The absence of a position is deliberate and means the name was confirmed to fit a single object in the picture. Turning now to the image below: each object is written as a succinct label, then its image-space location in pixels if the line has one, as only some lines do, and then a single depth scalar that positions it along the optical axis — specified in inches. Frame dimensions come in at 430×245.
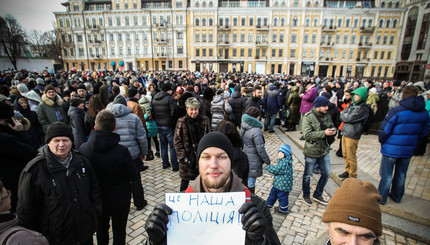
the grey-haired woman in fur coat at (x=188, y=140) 145.2
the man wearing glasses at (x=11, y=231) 48.1
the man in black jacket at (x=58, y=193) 74.4
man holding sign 47.1
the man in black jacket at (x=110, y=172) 96.0
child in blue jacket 136.6
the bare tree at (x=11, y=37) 1384.1
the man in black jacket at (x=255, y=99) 265.7
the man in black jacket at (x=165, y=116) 207.8
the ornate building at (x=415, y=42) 1309.1
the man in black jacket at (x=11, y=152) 98.0
